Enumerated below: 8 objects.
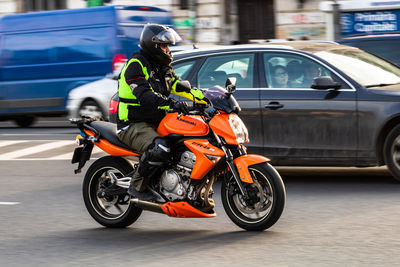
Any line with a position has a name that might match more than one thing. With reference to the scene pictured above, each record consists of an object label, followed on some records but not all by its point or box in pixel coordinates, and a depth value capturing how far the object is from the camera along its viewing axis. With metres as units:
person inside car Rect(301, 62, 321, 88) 12.97
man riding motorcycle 9.39
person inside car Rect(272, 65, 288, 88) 13.15
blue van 24.21
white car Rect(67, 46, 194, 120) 23.44
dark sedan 12.50
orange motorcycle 9.19
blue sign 22.40
